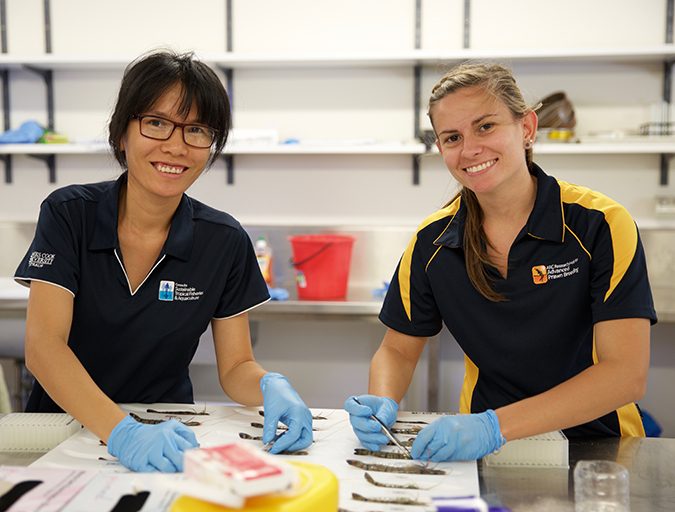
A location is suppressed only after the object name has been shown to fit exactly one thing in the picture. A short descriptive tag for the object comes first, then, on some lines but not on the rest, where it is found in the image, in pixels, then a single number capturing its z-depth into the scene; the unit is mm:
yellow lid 828
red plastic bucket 2969
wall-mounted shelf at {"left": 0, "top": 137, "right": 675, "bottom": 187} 3035
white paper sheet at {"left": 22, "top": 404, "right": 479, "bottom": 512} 1088
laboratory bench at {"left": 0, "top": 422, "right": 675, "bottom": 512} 1088
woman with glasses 1414
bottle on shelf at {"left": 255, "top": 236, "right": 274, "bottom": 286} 3229
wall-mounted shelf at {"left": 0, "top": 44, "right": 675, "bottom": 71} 3047
